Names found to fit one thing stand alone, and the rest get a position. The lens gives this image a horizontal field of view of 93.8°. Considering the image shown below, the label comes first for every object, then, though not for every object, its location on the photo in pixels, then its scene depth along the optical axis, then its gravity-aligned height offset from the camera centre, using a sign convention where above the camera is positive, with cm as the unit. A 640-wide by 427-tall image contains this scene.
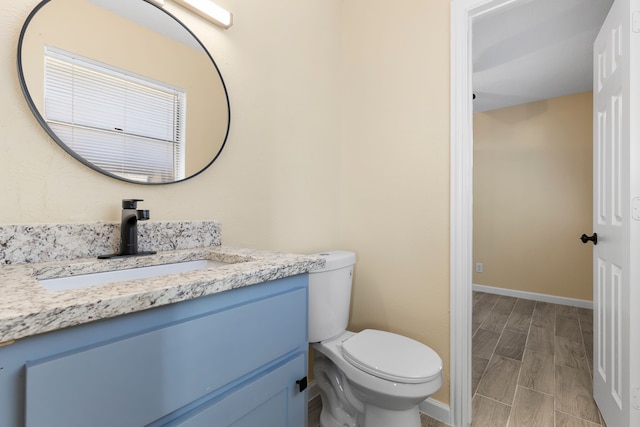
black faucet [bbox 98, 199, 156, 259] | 90 -3
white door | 119 +1
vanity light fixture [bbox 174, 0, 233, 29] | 113 +80
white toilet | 114 -61
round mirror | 85 +42
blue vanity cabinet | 44 -28
